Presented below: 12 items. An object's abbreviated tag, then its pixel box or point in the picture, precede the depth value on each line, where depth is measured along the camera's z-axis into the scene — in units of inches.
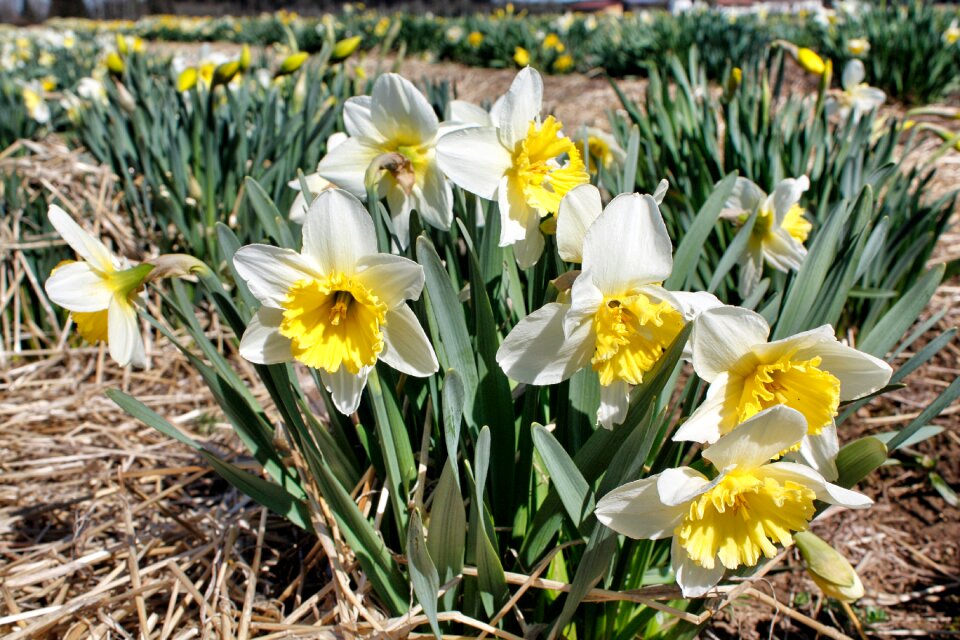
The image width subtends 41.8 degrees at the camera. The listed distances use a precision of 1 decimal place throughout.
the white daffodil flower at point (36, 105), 67.1
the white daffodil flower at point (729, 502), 19.3
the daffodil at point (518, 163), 22.1
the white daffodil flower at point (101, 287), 21.9
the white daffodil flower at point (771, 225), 26.2
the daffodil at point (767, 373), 19.8
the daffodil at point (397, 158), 22.8
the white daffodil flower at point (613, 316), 20.0
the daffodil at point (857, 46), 61.1
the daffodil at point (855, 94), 45.4
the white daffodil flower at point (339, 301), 20.7
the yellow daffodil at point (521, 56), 94.7
